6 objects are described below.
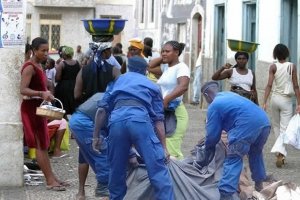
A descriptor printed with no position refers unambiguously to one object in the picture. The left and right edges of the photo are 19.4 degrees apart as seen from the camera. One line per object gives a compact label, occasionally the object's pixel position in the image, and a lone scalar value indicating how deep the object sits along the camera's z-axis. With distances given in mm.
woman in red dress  9891
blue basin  9703
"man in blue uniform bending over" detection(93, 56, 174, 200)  7672
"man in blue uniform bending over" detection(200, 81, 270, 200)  8117
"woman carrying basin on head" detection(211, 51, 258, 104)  11633
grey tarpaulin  8242
